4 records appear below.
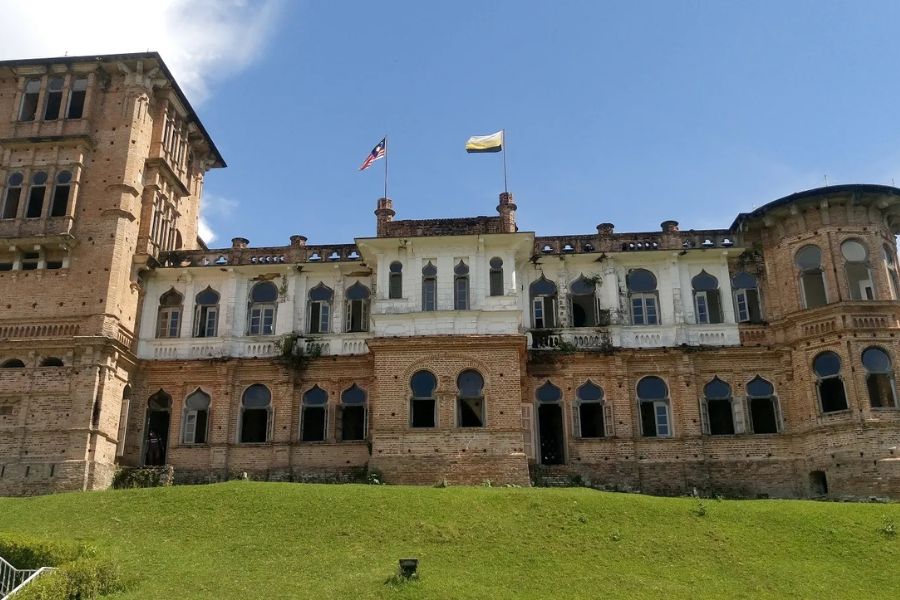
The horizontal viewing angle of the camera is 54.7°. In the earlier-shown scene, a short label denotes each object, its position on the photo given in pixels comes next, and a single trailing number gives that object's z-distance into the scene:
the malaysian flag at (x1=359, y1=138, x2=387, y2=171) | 36.53
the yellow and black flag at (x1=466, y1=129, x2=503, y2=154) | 36.28
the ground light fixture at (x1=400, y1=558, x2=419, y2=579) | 18.61
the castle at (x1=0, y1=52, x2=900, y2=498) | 30.78
